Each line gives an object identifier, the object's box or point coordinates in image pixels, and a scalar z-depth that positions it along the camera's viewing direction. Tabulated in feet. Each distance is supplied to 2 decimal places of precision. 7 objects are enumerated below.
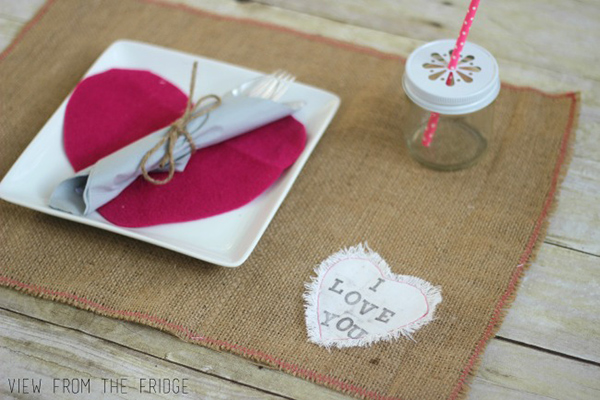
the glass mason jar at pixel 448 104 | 3.65
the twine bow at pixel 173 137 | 3.68
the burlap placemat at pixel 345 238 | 3.49
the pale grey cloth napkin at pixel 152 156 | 3.63
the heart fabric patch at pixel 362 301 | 3.51
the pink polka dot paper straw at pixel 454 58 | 3.57
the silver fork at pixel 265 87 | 3.87
